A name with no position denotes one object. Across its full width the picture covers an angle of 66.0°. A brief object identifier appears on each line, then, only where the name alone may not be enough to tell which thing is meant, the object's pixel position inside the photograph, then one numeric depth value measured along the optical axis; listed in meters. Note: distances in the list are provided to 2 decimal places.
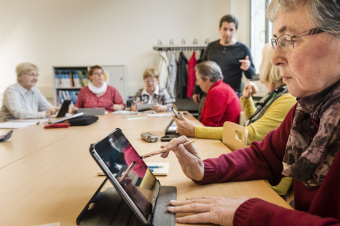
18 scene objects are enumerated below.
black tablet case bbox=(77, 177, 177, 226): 0.64
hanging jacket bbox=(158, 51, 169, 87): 4.98
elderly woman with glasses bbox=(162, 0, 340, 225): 0.60
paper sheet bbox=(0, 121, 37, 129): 2.24
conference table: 0.73
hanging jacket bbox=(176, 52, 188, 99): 4.96
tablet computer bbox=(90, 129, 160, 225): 0.58
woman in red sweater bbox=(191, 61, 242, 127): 2.20
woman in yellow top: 1.40
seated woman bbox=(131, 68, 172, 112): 3.72
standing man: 3.42
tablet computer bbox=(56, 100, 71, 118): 2.72
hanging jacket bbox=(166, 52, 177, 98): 4.96
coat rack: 4.99
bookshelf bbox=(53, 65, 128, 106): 5.05
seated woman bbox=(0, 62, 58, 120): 2.95
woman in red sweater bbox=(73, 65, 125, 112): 3.66
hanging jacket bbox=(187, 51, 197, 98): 4.92
